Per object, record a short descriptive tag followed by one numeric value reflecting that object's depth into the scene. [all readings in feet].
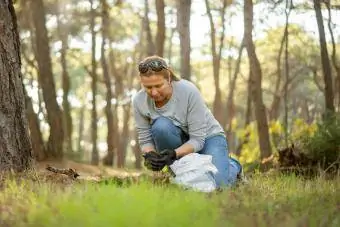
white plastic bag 14.55
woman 15.25
